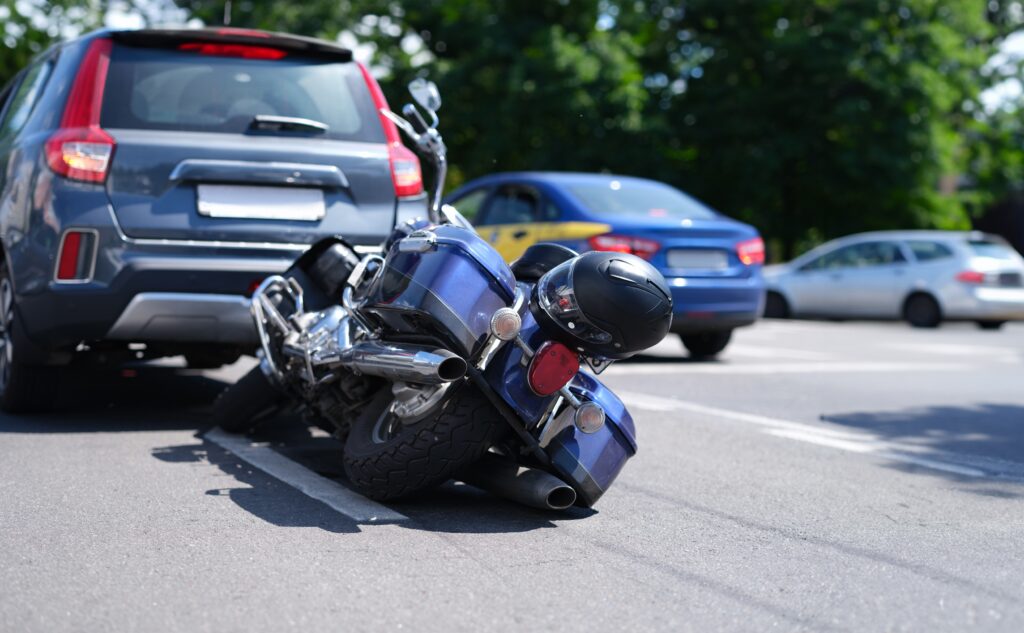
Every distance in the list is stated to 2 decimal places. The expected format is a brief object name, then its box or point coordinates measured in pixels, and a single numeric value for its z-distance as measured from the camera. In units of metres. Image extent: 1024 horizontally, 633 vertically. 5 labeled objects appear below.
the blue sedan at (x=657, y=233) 10.56
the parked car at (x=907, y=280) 19.05
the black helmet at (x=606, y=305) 4.33
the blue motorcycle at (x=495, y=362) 4.40
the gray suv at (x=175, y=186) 6.27
